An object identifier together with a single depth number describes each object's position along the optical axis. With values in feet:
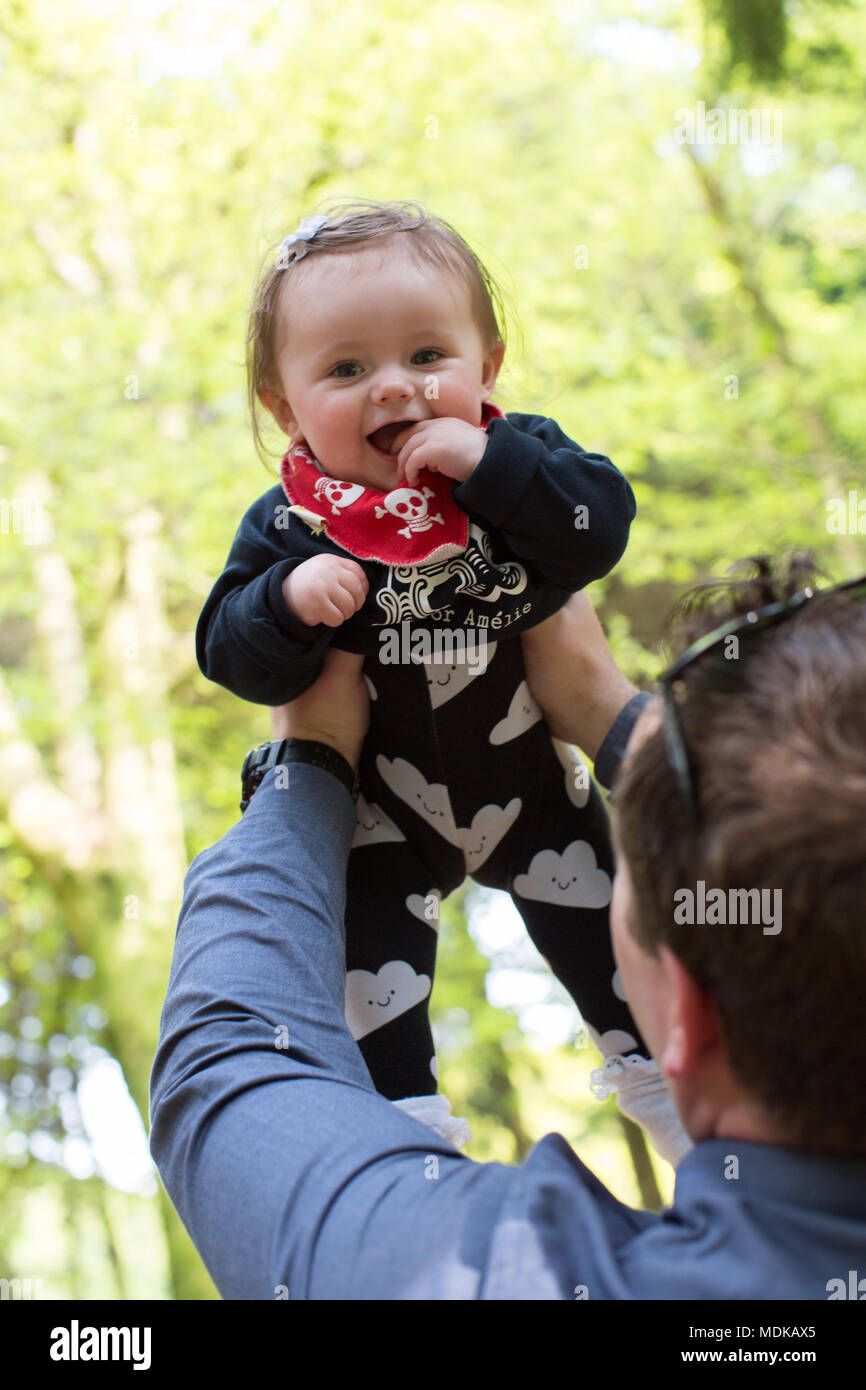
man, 2.80
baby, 3.63
